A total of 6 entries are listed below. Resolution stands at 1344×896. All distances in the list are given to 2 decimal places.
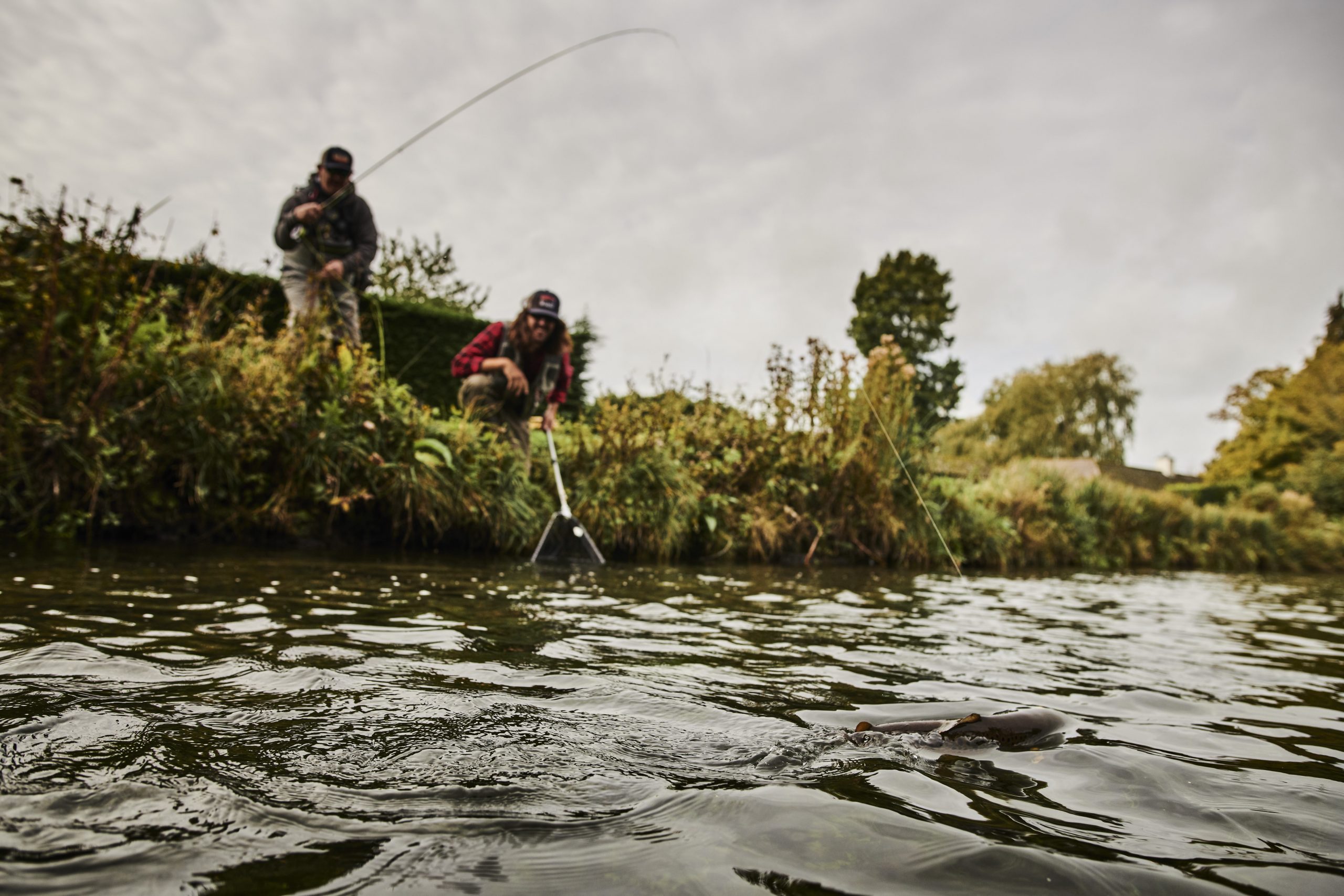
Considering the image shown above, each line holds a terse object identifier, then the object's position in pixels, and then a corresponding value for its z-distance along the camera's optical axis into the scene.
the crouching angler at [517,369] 7.35
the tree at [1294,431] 30.86
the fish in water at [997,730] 1.92
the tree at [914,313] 41.16
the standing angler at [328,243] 6.95
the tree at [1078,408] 43.00
